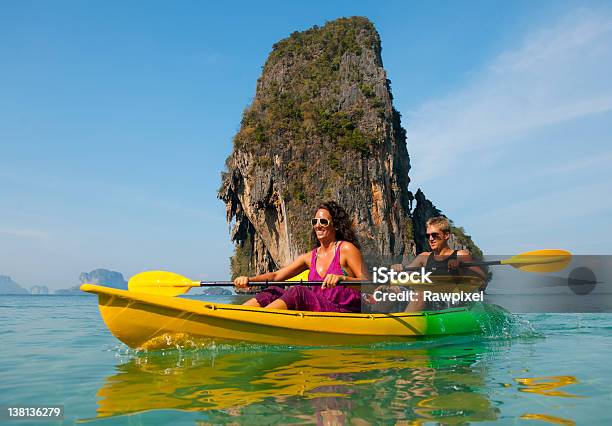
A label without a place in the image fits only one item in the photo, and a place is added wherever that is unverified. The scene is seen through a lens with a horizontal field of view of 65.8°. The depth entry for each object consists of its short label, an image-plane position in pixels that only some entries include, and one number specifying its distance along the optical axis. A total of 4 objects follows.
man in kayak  5.80
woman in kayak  5.10
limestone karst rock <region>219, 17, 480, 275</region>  28.88
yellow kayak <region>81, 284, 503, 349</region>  4.52
